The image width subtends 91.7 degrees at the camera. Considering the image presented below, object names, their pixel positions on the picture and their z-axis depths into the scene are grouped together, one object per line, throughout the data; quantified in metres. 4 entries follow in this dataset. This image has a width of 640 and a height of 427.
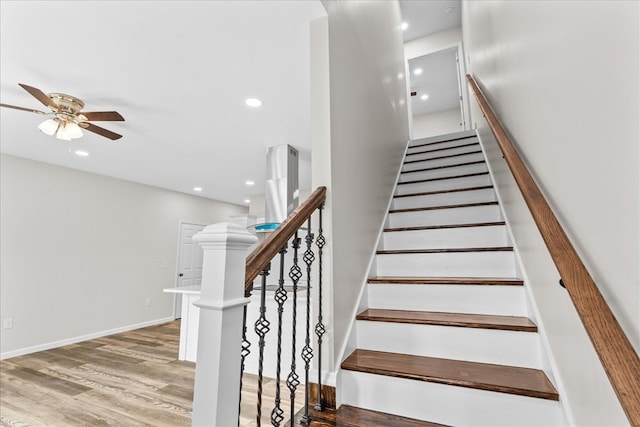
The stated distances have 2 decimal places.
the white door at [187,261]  6.26
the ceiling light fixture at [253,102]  2.73
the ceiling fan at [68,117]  2.44
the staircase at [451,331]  1.23
